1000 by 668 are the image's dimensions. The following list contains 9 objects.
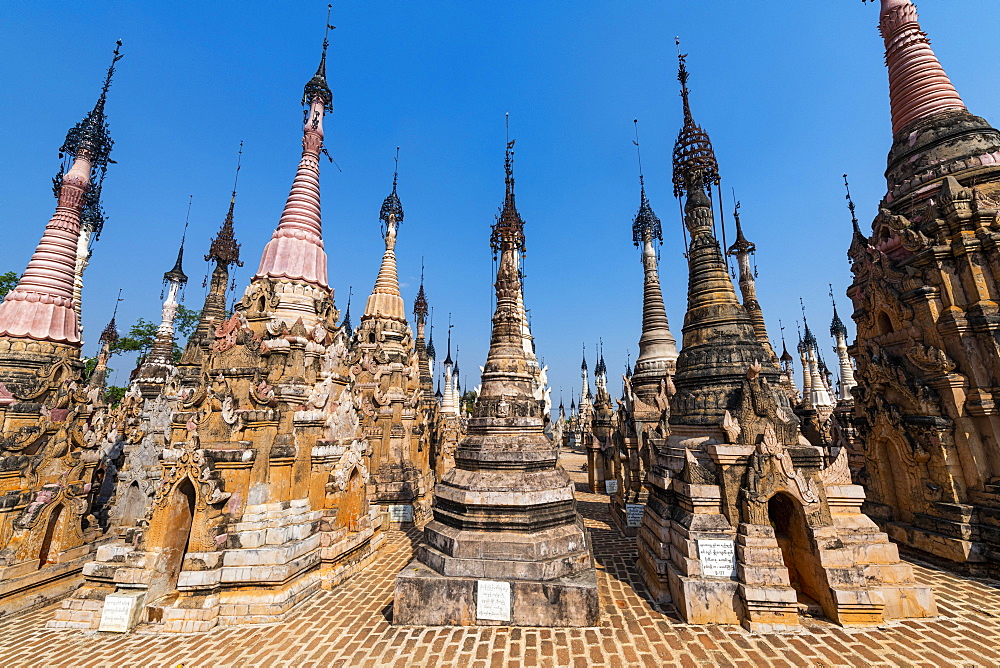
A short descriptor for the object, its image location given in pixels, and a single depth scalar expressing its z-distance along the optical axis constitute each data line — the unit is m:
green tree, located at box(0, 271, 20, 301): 20.88
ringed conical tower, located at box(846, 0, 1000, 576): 9.21
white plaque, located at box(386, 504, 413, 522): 14.15
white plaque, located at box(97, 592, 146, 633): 6.82
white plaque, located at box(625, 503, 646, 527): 12.09
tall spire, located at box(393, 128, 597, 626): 6.76
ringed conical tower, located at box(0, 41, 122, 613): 8.90
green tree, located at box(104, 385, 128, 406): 25.79
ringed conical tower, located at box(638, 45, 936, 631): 6.34
